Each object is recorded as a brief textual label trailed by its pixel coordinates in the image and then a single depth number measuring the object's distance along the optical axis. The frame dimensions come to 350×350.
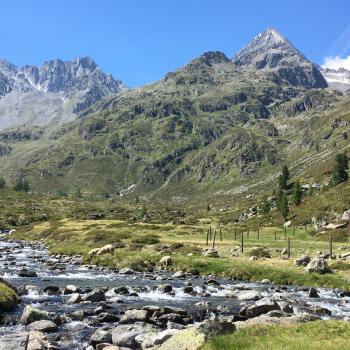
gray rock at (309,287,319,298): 44.53
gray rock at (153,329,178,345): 22.31
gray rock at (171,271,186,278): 56.34
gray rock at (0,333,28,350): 20.13
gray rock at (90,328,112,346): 25.83
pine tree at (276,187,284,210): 136.35
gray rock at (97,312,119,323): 32.06
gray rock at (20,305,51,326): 30.53
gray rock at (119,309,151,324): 31.39
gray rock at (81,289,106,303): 39.75
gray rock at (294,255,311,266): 58.22
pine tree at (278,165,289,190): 185.50
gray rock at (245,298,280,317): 33.34
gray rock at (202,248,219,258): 67.68
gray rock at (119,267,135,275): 60.31
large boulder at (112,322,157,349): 24.86
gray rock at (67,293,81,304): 38.69
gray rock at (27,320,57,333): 28.72
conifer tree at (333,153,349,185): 156.12
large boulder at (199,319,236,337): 18.35
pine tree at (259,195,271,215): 144.50
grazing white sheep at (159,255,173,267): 64.06
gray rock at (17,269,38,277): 55.31
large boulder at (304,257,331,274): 54.19
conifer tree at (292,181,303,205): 137.50
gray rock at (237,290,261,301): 42.03
